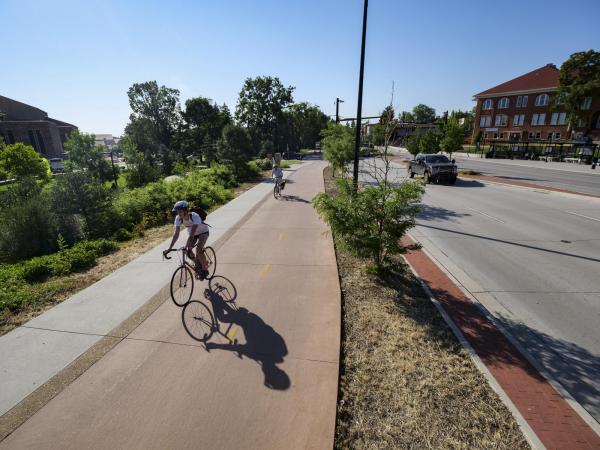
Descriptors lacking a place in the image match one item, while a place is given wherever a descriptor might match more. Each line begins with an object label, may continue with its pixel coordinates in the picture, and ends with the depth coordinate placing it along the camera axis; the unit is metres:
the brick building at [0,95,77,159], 60.94
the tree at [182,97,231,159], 56.84
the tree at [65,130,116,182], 20.78
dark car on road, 21.98
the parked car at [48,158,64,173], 46.72
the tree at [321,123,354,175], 22.19
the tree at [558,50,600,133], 46.12
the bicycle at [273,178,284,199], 16.70
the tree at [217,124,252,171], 24.55
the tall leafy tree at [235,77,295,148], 58.00
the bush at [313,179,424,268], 6.21
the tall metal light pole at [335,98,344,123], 31.27
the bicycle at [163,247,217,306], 6.12
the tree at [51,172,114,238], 10.44
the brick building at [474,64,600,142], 50.22
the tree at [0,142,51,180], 26.42
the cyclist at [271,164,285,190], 16.45
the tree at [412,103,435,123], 125.79
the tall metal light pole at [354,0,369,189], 12.05
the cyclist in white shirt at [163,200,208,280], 6.09
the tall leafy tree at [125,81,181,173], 47.84
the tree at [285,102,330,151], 72.61
